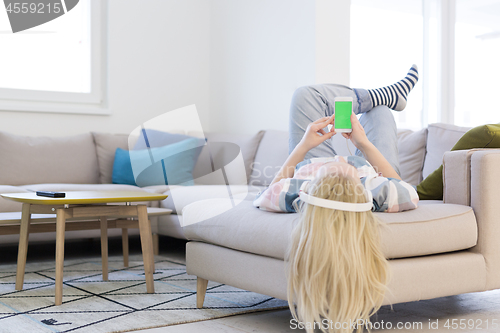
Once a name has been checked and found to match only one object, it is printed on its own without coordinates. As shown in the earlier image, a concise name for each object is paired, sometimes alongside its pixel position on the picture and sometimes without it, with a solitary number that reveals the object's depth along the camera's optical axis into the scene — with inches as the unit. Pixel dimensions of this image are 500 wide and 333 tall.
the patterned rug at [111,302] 70.2
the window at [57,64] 151.0
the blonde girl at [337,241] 54.2
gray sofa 62.4
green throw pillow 76.9
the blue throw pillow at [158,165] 141.6
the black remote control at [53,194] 84.2
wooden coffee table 81.0
